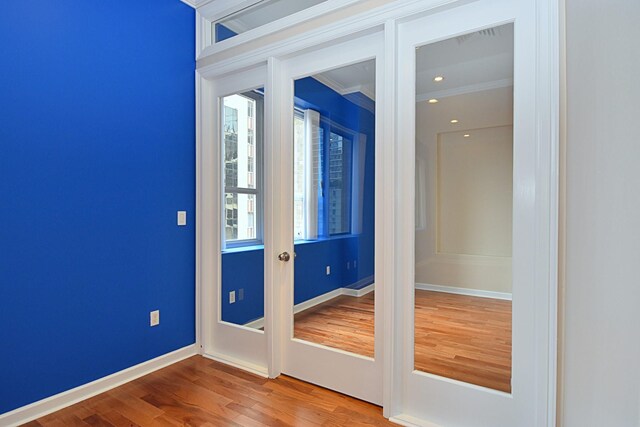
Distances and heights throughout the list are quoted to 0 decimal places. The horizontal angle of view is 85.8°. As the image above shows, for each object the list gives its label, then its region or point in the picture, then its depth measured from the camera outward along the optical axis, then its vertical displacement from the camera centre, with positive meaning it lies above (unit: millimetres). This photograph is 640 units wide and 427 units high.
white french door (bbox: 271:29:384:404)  2107 -209
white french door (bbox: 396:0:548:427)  1678 +263
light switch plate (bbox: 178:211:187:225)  2815 -60
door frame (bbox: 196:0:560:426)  1593 +346
